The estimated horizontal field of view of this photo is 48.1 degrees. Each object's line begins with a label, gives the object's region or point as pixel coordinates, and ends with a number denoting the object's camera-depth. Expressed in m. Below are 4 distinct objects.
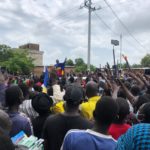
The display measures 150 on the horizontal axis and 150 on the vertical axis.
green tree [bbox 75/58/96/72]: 45.95
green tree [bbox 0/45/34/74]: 31.13
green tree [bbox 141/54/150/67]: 50.49
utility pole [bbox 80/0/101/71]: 12.97
